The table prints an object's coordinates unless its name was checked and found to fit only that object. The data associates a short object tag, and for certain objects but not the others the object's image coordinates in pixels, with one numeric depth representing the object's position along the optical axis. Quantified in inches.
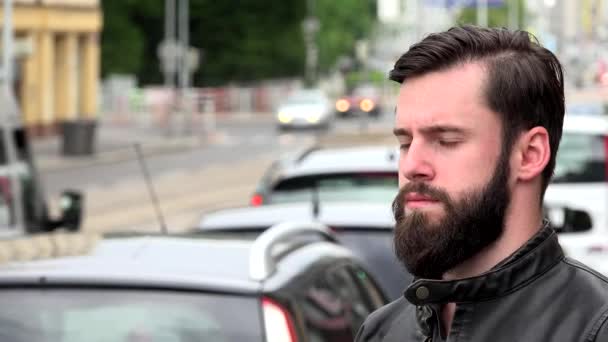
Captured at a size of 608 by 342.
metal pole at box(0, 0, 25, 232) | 447.8
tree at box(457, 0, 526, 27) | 4995.1
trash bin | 1724.9
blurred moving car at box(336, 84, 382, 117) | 3132.1
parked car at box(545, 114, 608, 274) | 577.0
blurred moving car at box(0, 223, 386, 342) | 182.7
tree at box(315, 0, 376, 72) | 3981.3
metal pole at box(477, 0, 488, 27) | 2485.0
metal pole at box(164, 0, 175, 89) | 2989.7
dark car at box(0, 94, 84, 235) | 425.1
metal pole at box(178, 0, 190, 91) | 2696.4
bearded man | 109.1
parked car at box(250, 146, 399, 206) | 424.5
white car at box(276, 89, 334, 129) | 2508.6
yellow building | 1978.3
